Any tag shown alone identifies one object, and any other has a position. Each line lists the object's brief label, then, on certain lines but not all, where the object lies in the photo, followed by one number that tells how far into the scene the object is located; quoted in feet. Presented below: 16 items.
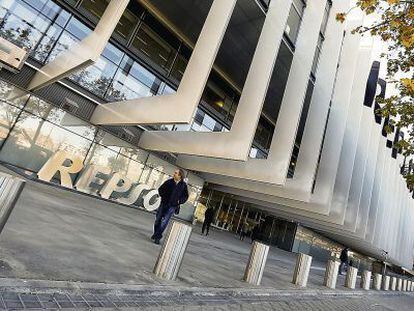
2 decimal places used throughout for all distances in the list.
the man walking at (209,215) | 56.59
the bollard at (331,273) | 35.77
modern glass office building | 39.55
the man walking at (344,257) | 67.87
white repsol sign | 44.39
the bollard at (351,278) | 42.38
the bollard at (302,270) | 28.78
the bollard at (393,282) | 68.74
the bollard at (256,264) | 22.08
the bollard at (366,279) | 48.87
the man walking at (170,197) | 24.35
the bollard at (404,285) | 81.89
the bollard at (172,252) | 15.47
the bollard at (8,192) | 10.14
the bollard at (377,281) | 56.44
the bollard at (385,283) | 61.29
